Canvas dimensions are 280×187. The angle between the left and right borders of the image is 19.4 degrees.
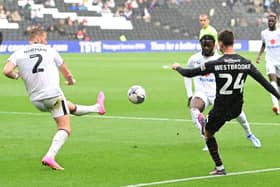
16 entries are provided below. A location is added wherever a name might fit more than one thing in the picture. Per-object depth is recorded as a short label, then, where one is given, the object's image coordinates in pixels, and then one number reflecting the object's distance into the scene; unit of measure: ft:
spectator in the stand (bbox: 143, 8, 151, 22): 204.64
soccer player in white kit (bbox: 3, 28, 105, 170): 39.96
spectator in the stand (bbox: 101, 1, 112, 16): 201.55
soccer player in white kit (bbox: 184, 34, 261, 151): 45.65
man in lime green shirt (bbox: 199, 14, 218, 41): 55.31
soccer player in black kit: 37.09
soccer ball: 46.93
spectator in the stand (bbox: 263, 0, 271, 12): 230.27
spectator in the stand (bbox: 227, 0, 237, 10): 225.97
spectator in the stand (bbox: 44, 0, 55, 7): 193.67
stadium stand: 183.52
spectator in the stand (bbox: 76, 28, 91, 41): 183.11
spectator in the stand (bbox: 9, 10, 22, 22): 180.24
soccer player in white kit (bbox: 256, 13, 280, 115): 69.46
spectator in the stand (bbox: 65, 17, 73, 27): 186.22
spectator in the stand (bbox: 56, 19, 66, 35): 181.27
